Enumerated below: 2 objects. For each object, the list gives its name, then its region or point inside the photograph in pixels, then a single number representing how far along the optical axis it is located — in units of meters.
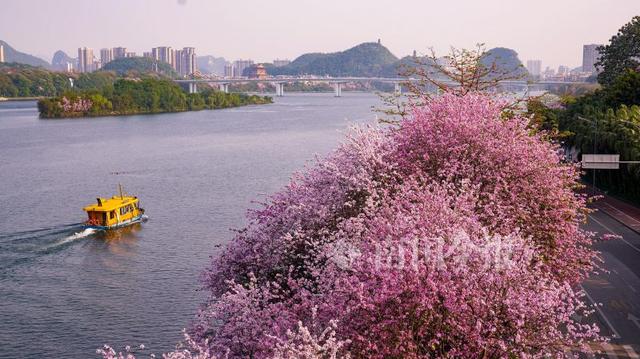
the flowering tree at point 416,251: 15.76
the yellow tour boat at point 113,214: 56.47
